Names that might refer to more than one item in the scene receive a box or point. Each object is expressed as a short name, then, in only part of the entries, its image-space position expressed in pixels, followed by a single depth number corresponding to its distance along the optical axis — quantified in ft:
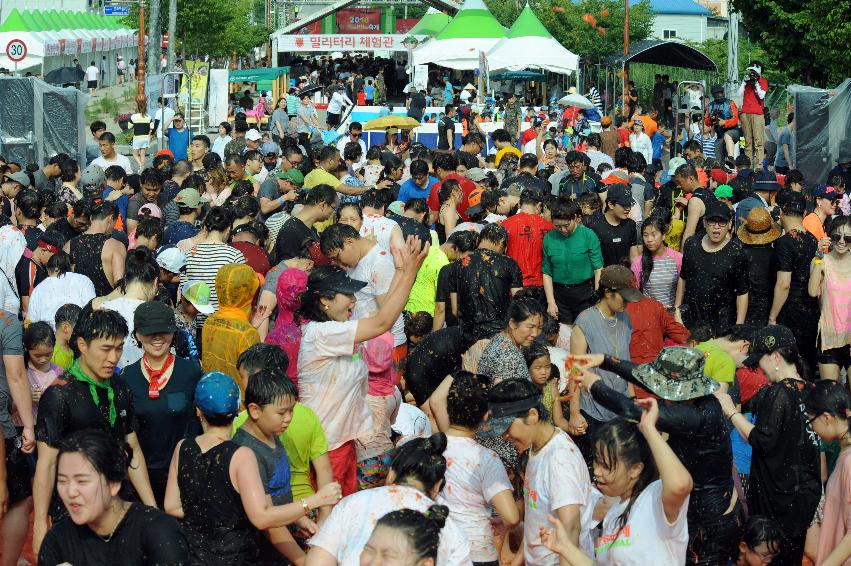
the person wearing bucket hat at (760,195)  36.50
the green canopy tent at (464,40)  107.14
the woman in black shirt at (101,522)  13.46
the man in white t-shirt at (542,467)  16.43
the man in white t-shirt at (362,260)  24.44
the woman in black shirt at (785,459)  19.38
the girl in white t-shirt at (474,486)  17.11
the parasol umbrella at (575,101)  81.20
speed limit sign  81.69
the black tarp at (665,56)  93.25
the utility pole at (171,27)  109.54
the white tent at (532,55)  96.48
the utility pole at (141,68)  96.51
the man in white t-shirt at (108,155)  44.24
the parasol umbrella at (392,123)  61.41
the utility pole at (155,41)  99.09
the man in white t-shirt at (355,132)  57.57
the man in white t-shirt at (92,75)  167.32
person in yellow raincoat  21.52
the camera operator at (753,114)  64.85
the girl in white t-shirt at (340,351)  19.25
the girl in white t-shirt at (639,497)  13.89
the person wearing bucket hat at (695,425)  16.15
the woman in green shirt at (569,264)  31.01
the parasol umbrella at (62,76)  120.16
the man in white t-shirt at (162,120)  64.35
